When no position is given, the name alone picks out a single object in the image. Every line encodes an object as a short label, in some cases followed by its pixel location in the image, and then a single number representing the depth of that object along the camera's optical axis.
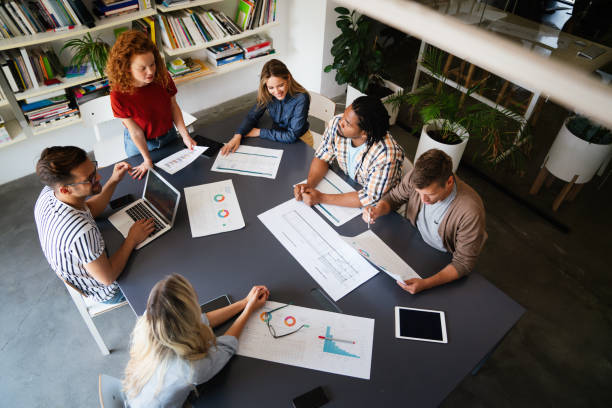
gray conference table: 1.52
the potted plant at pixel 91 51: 3.16
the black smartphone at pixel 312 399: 1.47
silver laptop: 2.04
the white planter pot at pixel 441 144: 3.15
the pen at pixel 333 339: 1.65
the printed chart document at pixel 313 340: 1.59
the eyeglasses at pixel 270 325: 1.66
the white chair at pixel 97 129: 2.87
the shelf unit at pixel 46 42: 2.96
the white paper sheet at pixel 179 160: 2.40
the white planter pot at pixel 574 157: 3.00
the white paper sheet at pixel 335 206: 2.13
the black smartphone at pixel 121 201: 2.14
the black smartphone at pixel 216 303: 1.73
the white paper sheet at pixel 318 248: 1.85
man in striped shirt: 1.74
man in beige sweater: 1.81
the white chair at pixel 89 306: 2.13
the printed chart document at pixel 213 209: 2.06
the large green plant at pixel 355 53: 3.71
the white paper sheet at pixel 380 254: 1.82
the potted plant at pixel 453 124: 3.05
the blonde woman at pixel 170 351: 1.34
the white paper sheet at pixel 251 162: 2.40
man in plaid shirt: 2.12
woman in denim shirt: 2.58
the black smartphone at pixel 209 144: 2.52
